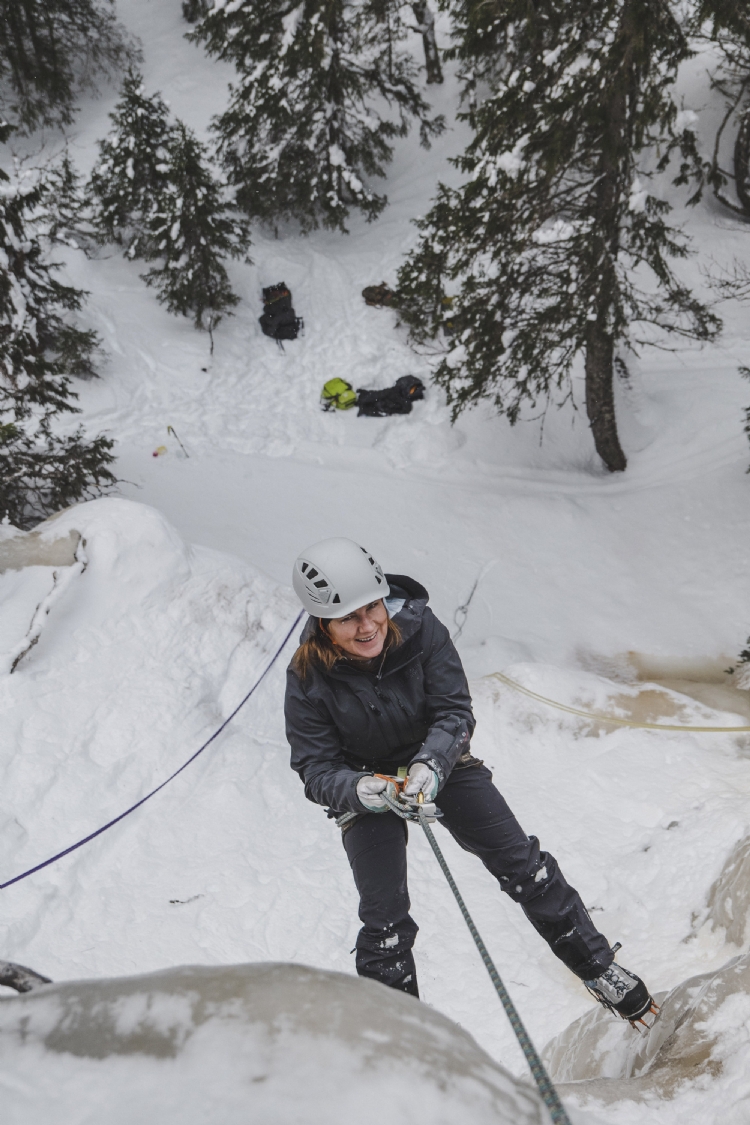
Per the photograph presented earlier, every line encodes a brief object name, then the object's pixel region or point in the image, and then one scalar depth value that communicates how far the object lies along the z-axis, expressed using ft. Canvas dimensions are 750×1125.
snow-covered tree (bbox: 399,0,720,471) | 21.85
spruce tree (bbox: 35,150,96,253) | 45.91
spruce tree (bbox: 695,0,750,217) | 43.47
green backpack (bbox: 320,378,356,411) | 41.73
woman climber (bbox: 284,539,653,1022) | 8.78
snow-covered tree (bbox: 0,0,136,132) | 60.03
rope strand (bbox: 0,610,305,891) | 13.92
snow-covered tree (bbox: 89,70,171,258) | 45.52
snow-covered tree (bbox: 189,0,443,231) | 42.09
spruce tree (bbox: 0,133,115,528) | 26.45
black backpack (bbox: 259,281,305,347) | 48.39
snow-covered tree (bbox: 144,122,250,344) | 42.86
